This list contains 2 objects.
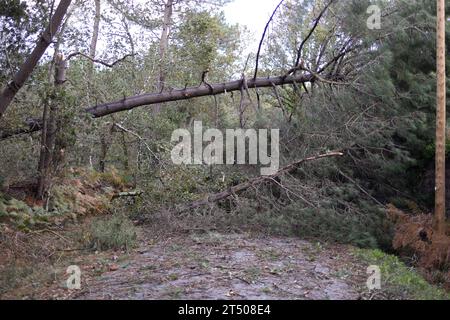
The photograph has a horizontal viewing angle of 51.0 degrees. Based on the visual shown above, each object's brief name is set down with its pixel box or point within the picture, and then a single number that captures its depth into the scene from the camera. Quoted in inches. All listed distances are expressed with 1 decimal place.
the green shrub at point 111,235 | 286.2
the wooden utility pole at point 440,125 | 337.1
